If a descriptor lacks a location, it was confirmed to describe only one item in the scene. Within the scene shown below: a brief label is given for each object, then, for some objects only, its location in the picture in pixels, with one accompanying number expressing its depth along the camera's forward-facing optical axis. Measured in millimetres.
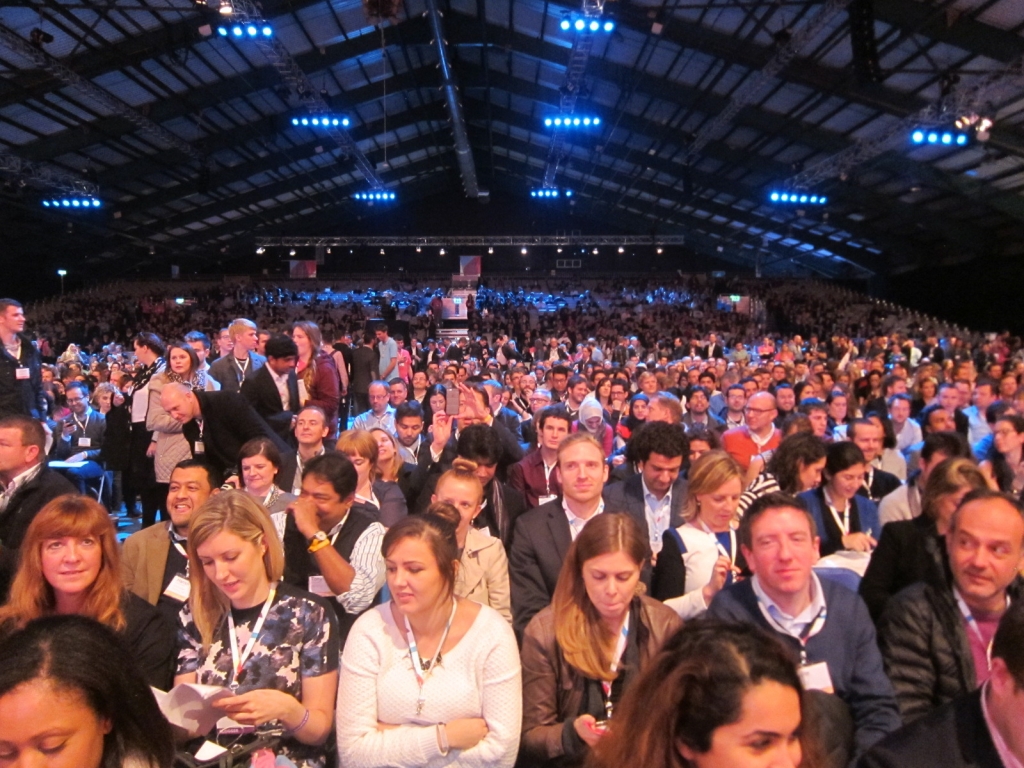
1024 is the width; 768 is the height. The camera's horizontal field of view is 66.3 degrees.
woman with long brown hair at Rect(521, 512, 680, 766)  2176
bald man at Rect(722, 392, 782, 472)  4984
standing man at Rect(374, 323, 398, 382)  9047
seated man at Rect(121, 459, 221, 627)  2779
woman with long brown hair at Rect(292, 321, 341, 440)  5504
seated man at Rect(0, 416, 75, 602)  2975
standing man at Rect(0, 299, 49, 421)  5016
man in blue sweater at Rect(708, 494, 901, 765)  2088
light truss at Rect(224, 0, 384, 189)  10625
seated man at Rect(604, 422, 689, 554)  3615
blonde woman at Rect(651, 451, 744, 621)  2914
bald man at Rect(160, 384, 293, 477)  3893
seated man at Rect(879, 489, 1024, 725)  2166
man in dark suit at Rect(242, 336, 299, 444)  4711
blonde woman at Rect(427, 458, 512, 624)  3031
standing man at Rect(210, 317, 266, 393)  5129
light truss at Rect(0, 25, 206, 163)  10914
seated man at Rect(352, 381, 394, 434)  5648
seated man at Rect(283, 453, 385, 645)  2857
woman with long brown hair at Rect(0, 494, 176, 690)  2301
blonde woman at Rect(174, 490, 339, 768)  2234
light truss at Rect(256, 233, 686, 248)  28906
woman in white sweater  2111
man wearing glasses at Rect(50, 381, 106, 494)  7091
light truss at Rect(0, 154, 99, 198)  15461
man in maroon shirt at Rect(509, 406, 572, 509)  4215
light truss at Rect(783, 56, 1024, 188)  9797
